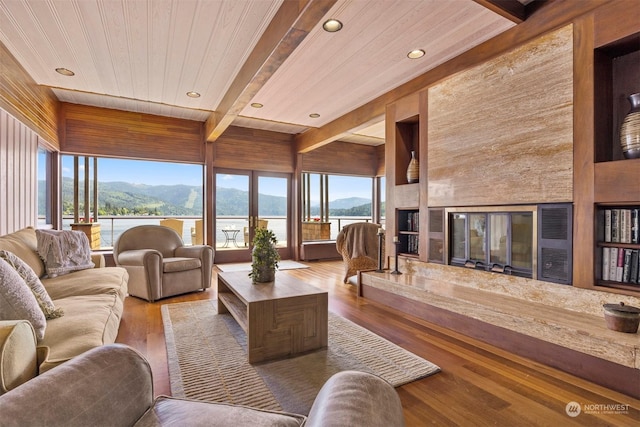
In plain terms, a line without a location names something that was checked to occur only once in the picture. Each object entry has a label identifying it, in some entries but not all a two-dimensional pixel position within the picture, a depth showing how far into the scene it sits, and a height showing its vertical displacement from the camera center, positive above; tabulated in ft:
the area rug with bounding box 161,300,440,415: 5.94 -3.52
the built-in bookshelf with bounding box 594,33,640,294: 7.36 +0.89
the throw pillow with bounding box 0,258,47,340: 4.68 -1.42
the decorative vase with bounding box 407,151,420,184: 13.43 +1.82
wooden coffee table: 7.27 -2.67
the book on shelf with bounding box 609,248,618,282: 7.68 -1.24
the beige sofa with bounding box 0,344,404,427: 2.56 -1.73
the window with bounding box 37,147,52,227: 14.56 +1.24
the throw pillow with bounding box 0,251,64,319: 5.85 -1.43
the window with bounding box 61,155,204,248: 18.47 +1.37
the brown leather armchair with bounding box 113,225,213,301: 12.17 -2.08
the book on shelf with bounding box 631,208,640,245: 7.38 -0.30
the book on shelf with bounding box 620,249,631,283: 7.50 -1.31
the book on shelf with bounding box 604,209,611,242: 7.82 -0.30
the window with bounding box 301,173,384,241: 24.76 +0.86
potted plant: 9.19 -1.36
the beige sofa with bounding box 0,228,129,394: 3.65 -2.02
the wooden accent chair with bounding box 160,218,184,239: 22.29 -0.81
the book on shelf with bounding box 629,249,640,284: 7.40 -1.30
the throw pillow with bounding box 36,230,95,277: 9.15 -1.26
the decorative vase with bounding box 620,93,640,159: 7.30 +1.97
